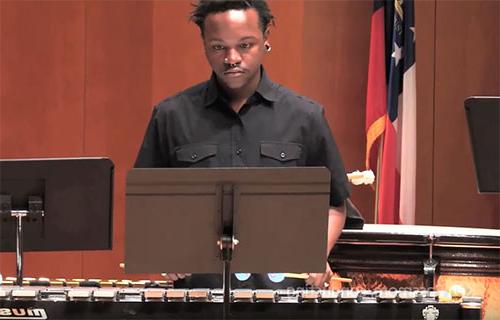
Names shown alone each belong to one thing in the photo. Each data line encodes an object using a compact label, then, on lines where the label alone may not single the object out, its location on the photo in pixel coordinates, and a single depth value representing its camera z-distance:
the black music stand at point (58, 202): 6.25
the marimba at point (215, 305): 5.80
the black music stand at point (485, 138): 5.59
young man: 6.68
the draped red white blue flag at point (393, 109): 12.41
